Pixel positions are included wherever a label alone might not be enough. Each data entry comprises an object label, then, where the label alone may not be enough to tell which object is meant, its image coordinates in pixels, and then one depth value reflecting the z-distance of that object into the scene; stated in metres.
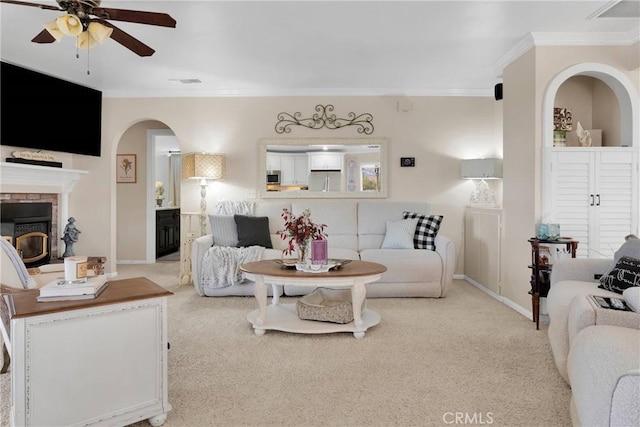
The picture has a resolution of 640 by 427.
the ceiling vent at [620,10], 2.91
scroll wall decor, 5.32
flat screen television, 4.25
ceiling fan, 2.01
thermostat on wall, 5.31
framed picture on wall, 6.64
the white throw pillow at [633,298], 1.92
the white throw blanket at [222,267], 4.16
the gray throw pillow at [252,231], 4.59
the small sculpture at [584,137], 3.56
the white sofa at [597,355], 1.26
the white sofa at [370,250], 4.21
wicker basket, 3.14
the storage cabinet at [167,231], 6.93
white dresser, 1.55
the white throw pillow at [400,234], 4.60
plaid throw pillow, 4.54
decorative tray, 3.13
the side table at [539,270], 3.26
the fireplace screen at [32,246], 4.59
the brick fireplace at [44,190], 4.31
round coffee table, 3.00
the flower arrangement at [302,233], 3.29
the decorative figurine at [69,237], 4.91
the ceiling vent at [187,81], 4.86
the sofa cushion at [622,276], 2.29
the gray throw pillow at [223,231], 4.61
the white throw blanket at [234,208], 5.05
